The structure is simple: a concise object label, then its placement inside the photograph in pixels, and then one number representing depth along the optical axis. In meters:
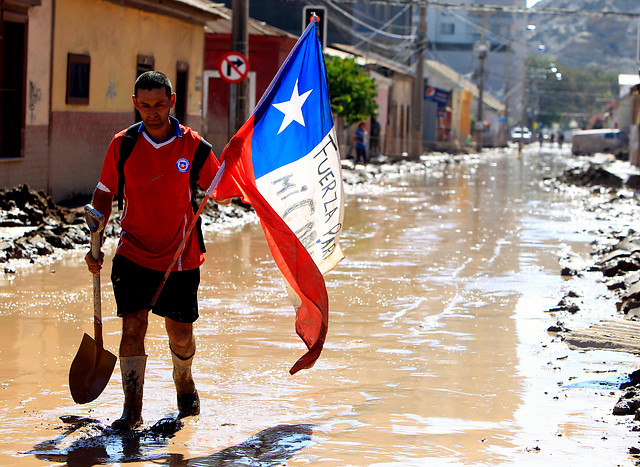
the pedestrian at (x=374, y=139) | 39.88
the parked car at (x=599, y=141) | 62.81
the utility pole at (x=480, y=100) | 72.56
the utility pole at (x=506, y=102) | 93.25
